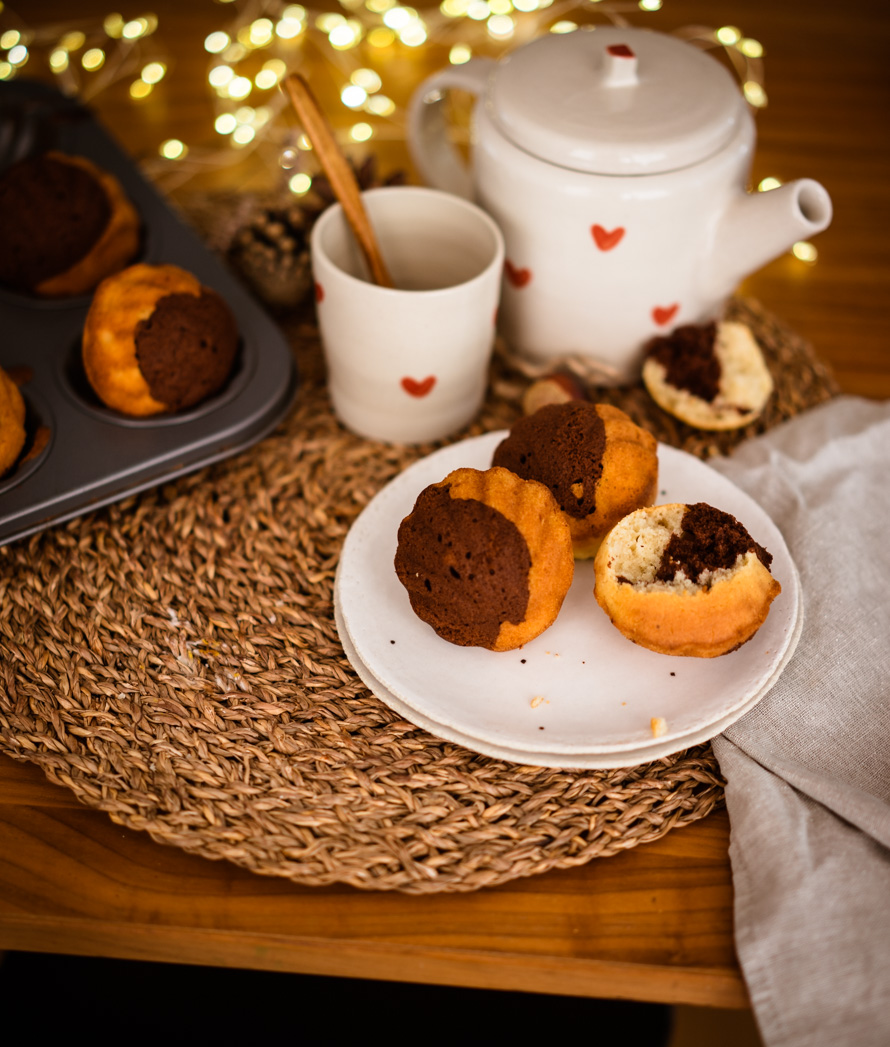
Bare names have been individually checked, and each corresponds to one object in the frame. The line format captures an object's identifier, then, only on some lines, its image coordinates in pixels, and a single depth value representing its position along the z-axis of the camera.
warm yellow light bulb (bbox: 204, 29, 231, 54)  1.60
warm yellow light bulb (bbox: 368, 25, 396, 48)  1.67
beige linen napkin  0.61
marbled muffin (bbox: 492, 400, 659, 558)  0.81
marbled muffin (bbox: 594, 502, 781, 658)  0.72
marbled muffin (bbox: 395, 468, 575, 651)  0.72
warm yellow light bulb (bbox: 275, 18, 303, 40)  1.63
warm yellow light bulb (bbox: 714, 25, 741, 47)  1.44
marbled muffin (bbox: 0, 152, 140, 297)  0.98
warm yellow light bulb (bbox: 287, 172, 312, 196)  1.20
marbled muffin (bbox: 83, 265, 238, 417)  0.89
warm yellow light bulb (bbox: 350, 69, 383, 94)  1.57
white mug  0.90
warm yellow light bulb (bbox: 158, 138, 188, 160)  1.42
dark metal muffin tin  0.87
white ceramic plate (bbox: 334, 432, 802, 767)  0.72
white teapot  0.89
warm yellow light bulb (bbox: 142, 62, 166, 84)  1.55
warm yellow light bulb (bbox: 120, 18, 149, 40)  1.58
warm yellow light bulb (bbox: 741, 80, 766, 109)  1.53
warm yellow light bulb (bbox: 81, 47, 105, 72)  1.54
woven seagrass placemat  0.71
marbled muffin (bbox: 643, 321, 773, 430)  1.01
